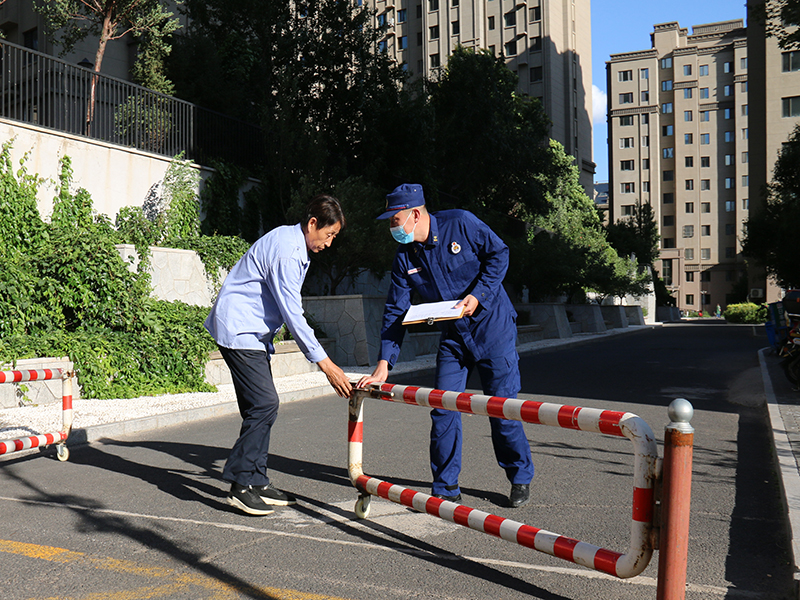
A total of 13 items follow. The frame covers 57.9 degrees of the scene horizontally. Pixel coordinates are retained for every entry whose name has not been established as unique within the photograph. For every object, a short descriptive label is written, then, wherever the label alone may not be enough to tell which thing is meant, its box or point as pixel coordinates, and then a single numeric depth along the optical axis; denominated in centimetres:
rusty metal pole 255
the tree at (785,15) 1785
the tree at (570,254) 2747
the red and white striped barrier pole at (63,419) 570
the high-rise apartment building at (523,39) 6856
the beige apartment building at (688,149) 9175
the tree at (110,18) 1727
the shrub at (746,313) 4903
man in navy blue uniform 445
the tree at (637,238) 5584
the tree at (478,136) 2696
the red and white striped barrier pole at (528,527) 275
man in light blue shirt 438
